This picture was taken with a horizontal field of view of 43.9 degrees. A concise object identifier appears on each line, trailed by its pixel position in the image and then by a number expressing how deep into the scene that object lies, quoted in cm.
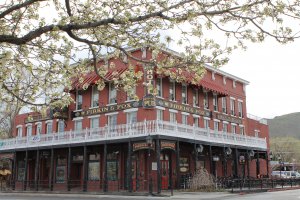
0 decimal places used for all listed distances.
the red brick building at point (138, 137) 2700
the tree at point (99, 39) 733
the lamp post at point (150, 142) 2278
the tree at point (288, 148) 8818
